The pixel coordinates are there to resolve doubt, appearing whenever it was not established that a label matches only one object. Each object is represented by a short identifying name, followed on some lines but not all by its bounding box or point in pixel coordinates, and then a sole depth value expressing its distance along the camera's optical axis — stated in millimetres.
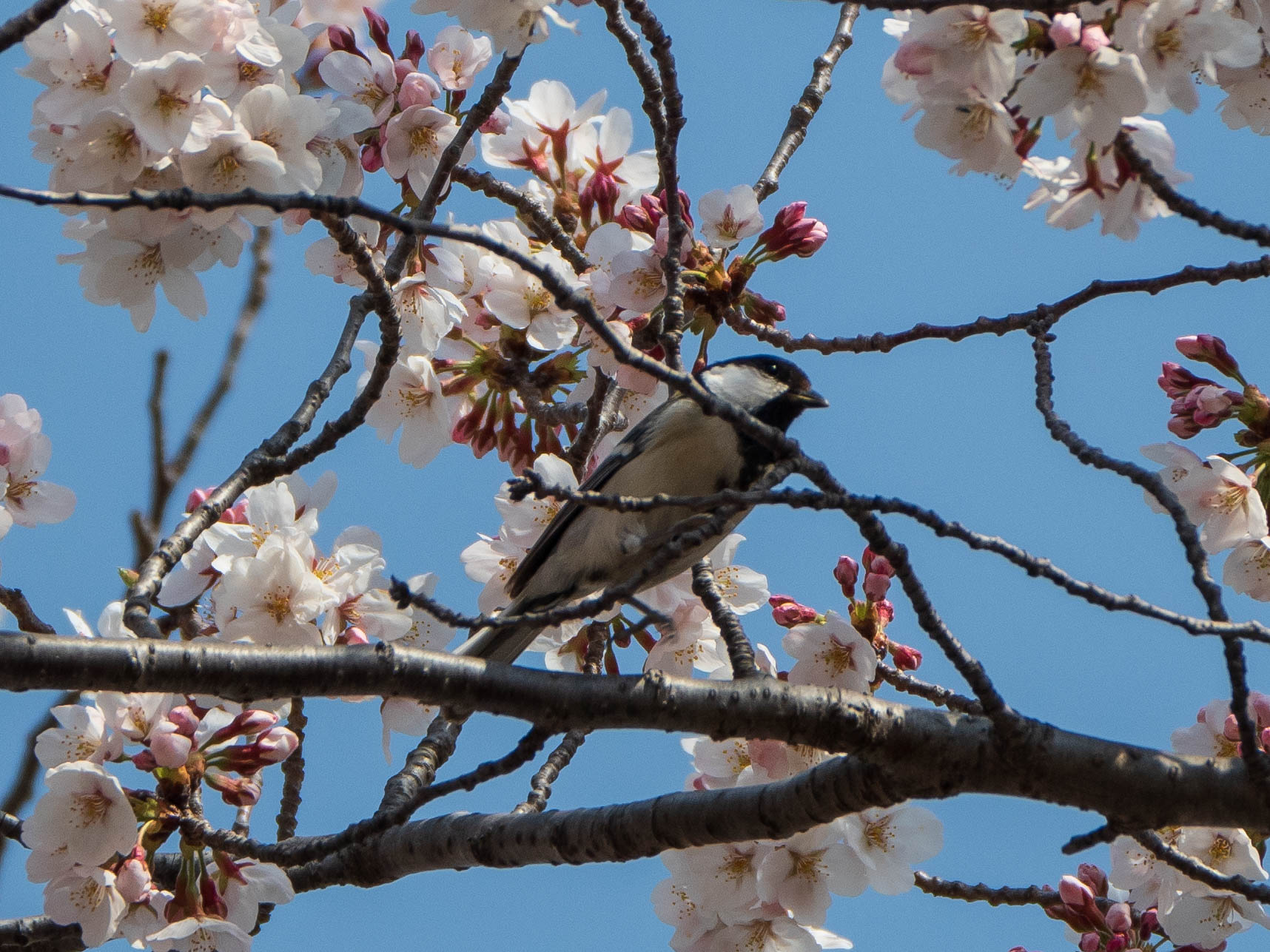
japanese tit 7000
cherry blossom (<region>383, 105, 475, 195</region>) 5680
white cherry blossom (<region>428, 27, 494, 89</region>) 5957
